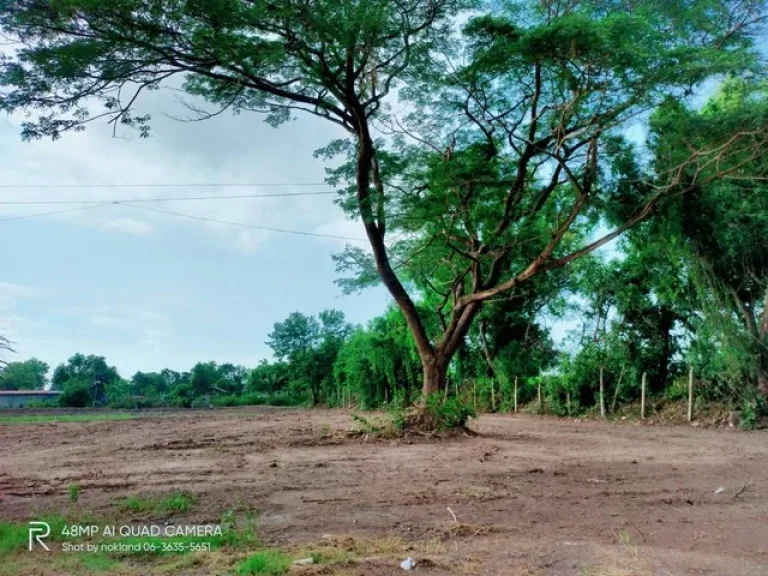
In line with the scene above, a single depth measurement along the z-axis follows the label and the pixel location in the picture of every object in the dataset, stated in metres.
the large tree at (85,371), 58.75
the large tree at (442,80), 9.24
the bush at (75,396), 40.84
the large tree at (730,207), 11.20
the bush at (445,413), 12.44
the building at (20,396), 52.91
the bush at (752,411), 14.06
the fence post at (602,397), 18.33
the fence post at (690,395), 15.43
